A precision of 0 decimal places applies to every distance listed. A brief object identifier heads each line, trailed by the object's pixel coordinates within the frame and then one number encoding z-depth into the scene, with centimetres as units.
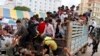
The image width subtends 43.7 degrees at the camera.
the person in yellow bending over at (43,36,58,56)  366
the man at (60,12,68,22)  507
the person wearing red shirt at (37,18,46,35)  401
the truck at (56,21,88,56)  389
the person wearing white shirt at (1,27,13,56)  374
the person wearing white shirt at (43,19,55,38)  404
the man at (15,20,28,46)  371
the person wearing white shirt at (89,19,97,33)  764
